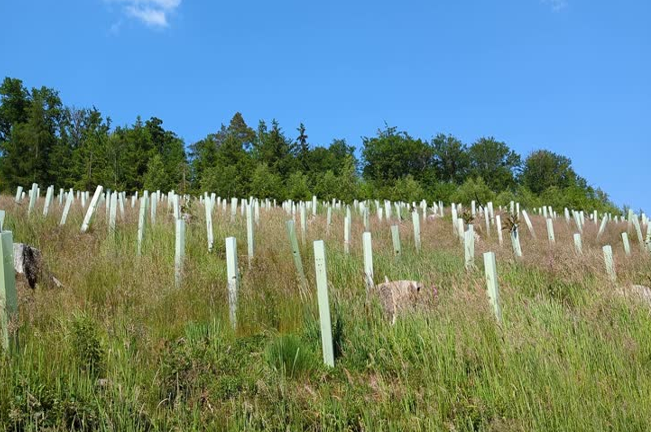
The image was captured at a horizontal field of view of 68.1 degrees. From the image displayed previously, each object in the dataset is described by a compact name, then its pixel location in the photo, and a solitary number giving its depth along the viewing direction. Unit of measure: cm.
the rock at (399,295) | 527
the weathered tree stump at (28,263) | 601
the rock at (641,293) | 515
